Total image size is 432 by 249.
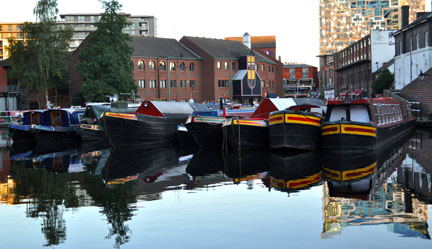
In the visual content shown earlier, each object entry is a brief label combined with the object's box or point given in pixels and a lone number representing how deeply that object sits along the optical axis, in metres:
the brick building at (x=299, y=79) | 185.75
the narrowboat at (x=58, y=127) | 41.62
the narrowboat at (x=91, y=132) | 38.50
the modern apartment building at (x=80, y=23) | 150.50
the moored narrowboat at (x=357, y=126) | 24.83
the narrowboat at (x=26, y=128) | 41.75
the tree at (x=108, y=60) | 62.84
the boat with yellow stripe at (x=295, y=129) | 25.41
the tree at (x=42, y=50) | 67.88
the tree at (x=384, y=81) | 73.00
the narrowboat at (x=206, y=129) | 30.70
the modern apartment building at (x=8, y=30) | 151.01
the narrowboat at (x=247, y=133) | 28.09
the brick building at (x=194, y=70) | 80.19
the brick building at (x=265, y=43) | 153.96
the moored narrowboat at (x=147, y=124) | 32.72
